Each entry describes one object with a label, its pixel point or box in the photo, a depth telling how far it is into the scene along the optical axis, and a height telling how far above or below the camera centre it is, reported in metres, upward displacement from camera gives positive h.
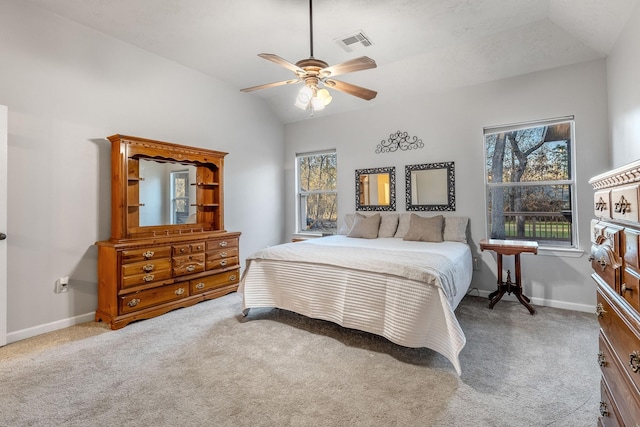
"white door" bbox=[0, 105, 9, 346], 2.48 +0.03
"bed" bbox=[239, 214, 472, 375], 2.14 -0.57
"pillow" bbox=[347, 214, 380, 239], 4.20 -0.13
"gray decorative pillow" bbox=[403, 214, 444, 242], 3.76 -0.15
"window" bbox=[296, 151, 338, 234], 5.20 +0.46
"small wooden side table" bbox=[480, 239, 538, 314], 3.15 -0.46
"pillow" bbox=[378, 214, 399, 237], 4.23 -0.11
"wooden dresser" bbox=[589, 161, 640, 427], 0.86 -0.25
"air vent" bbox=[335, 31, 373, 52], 3.22 +1.95
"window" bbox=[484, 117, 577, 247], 3.50 +0.41
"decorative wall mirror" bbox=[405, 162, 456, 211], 4.06 +0.42
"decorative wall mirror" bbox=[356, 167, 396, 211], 4.51 +0.44
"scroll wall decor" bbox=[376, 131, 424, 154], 4.32 +1.09
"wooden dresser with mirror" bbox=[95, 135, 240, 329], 2.98 -0.17
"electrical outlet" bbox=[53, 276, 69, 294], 2.90 -0.60
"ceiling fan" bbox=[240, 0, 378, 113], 2.37 +1.20
